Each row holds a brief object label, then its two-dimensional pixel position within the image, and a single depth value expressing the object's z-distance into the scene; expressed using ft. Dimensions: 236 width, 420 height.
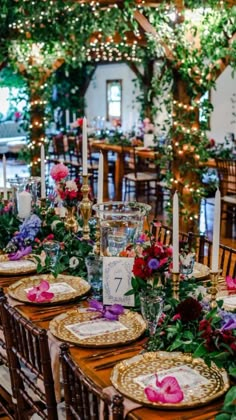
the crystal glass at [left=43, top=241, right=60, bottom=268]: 9.22
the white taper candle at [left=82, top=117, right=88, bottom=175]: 9.12
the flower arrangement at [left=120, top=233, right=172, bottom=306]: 6.95
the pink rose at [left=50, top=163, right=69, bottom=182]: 10.66
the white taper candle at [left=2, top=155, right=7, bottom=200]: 12.16
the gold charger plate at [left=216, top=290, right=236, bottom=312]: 7.86
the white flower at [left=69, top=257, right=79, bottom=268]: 9.41
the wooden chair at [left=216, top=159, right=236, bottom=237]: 21.97
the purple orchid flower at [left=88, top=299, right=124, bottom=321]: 7.47
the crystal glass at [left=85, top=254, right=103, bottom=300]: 8.18
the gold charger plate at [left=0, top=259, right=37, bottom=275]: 9.68
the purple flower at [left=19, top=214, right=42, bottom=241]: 10.25
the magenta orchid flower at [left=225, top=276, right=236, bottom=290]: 8.31
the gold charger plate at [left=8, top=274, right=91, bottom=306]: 8.28
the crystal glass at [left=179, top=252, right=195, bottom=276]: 8.48
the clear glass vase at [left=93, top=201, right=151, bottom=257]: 8.25
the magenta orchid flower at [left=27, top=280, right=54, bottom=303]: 8.18
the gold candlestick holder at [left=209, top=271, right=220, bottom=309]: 6.74
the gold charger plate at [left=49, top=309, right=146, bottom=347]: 6.82
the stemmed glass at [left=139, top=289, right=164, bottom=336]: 6.71
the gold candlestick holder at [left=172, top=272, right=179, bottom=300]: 7.01
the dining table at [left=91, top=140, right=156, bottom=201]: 29.09
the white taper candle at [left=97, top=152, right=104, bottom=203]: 9.09
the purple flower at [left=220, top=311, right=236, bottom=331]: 6.01
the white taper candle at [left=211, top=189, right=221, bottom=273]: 6.55
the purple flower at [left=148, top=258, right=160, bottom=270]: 6.92
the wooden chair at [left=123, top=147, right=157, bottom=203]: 27.94
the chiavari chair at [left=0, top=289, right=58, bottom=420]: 6.22
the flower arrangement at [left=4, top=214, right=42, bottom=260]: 10.26
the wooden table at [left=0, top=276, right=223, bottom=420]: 5.28
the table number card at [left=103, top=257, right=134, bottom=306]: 7.57
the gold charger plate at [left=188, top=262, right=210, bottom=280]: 9.30
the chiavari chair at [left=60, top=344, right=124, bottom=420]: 4.59
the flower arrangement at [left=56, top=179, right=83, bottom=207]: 10.32
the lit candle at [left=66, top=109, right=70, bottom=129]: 48.91
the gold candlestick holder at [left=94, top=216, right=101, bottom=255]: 8.89
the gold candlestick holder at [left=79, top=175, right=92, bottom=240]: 9.76
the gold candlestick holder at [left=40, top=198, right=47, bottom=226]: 11.42
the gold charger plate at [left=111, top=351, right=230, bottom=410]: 5.50
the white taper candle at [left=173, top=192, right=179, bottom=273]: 6.81
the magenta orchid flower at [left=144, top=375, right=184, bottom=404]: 5.43
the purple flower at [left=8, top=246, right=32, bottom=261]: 10.22
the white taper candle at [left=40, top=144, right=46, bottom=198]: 11.04
